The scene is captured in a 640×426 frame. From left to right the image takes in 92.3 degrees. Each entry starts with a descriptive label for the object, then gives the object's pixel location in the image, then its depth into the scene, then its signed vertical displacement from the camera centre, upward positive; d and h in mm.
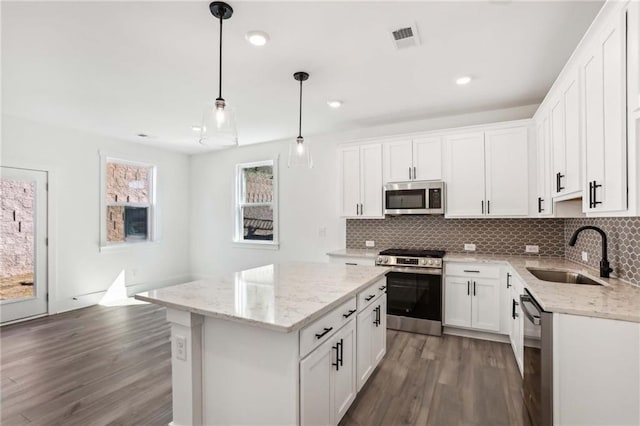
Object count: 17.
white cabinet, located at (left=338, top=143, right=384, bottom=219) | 4074 +460
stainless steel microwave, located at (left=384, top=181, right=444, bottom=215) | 3697 +215
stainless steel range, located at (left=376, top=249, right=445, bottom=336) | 3436 -872
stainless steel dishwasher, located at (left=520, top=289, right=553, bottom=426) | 1663 -863
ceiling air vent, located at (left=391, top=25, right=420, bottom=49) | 2146 +1287
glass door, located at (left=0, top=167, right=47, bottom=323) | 3906 -375
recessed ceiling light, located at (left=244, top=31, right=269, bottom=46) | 2156 +1268
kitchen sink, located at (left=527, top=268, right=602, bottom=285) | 2570 -536
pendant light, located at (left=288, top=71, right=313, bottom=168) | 2676 +535
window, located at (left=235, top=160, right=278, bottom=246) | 5406 +210
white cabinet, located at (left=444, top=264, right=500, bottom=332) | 3262 -900
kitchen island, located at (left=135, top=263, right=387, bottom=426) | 1492 -731
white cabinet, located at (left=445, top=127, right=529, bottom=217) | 3344 +473
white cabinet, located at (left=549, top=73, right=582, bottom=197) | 2094 +580
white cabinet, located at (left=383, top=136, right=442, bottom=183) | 3748 +697
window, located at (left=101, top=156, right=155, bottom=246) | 4996 +237
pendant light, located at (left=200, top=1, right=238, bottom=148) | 1876 +588
